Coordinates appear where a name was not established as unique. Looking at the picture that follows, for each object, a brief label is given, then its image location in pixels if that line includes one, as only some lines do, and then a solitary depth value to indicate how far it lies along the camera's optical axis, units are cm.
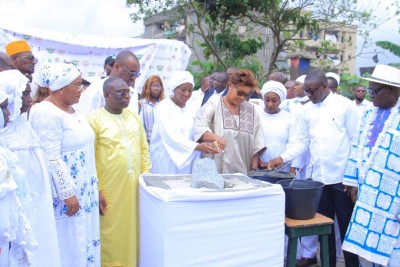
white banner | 681
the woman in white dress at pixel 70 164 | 297
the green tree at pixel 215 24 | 1018
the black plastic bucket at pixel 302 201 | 325
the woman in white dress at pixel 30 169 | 254
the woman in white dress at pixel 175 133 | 387
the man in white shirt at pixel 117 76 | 403
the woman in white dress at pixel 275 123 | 436
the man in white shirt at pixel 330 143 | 407
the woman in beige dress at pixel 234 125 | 361
